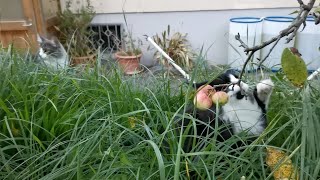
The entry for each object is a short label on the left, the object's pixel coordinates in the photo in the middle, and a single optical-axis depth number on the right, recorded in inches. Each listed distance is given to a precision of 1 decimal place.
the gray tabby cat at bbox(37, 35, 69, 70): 59.6
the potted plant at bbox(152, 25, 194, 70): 133.6
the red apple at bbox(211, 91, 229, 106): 32.9
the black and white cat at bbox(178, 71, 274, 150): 34.6
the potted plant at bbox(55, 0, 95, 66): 142.8
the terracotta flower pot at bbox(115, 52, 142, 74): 59.8
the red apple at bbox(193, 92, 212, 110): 33.9
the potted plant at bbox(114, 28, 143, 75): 114.9
